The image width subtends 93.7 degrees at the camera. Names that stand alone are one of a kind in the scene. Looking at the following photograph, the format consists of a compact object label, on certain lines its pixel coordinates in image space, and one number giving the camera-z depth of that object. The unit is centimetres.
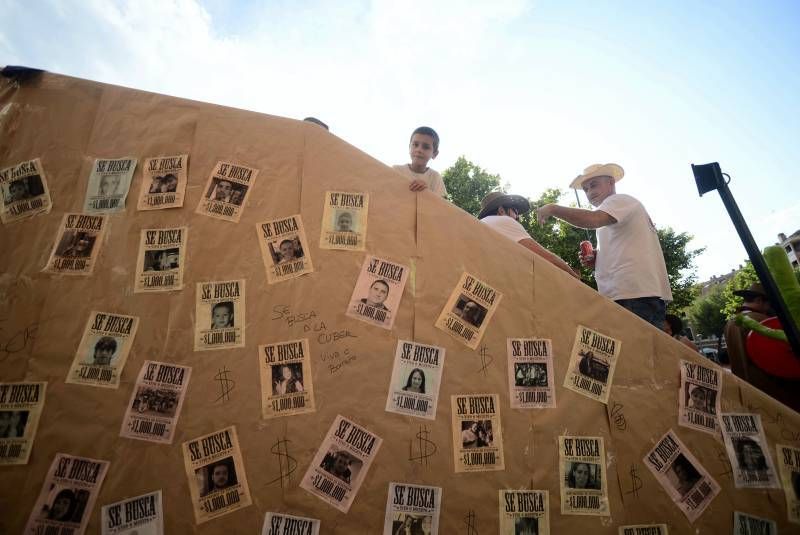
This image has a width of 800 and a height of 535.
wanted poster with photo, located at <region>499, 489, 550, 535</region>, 143
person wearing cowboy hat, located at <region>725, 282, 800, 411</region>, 202
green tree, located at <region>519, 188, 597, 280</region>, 1577
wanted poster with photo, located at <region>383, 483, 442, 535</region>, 138
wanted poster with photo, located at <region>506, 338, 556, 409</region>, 156
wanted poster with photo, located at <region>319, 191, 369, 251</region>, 165
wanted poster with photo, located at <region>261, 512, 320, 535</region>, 135
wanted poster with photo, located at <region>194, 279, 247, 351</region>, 150
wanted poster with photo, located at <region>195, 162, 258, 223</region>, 164
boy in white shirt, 317
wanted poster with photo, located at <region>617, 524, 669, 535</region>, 146
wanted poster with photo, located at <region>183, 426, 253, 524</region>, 135
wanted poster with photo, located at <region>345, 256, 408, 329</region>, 158
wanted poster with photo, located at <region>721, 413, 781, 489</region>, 157
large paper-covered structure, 140
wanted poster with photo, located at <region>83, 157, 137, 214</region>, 161
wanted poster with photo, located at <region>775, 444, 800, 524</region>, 156
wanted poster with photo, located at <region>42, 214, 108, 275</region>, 153
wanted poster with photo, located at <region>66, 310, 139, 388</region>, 143
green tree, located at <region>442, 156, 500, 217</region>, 1736
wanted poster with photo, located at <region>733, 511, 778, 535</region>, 151
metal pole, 185
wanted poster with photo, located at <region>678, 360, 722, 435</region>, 161
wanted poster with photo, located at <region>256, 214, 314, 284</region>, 159
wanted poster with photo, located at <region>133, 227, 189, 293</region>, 154
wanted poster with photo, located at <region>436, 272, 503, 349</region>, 160
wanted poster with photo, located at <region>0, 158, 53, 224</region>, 158
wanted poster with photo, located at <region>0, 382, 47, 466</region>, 135
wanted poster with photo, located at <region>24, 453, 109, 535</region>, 129
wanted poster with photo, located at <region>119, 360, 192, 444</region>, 139
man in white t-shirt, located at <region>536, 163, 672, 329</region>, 241
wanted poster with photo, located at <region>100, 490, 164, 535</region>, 130
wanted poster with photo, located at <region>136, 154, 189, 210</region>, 162
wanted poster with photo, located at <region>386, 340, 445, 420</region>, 150
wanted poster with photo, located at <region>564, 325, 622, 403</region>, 160
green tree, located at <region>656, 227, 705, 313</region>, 1705
